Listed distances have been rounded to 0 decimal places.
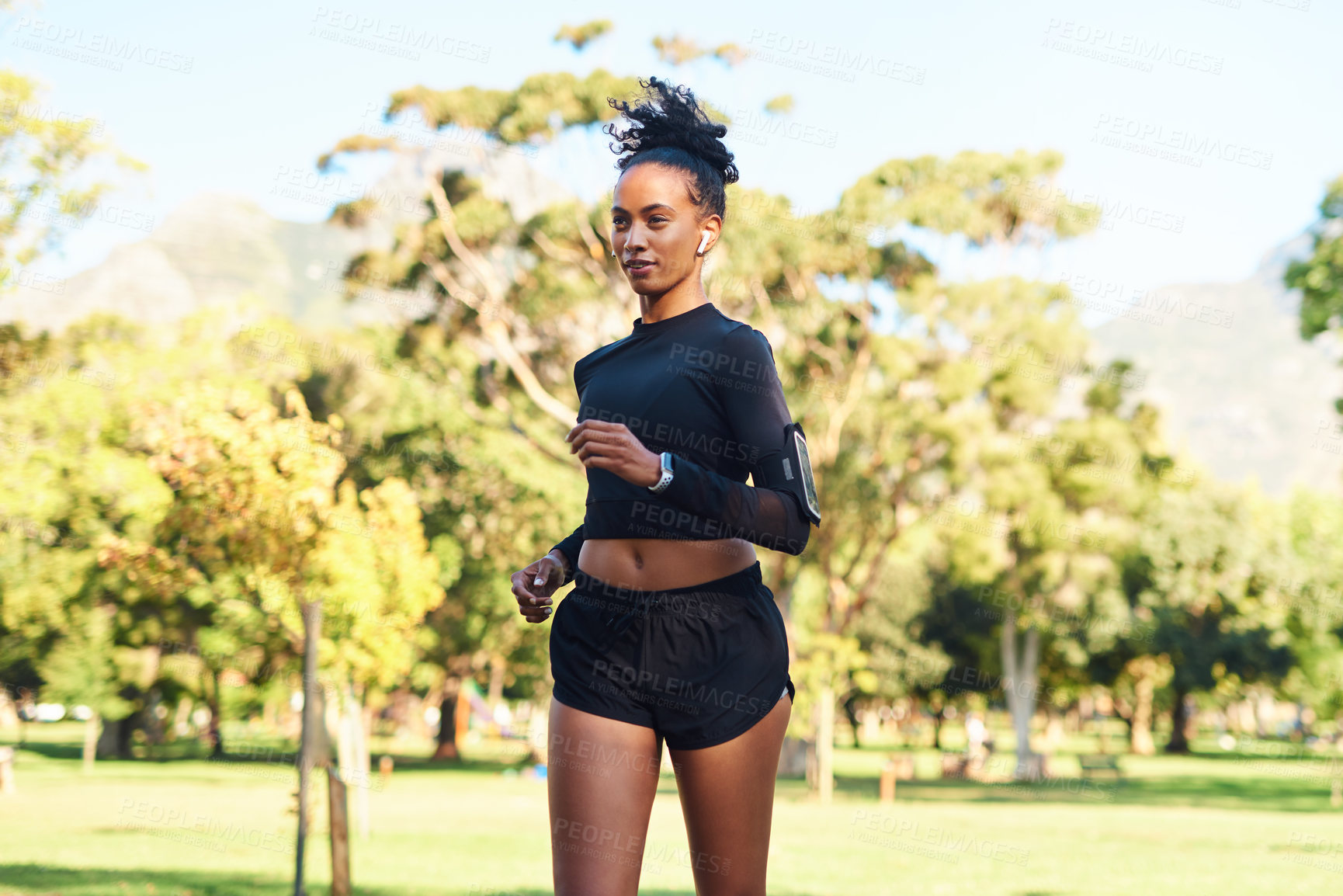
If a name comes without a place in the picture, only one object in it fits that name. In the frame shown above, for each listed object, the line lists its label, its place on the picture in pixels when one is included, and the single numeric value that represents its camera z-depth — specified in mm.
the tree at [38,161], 14188
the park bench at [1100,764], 33594
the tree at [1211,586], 41094
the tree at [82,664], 33188
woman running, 2318
